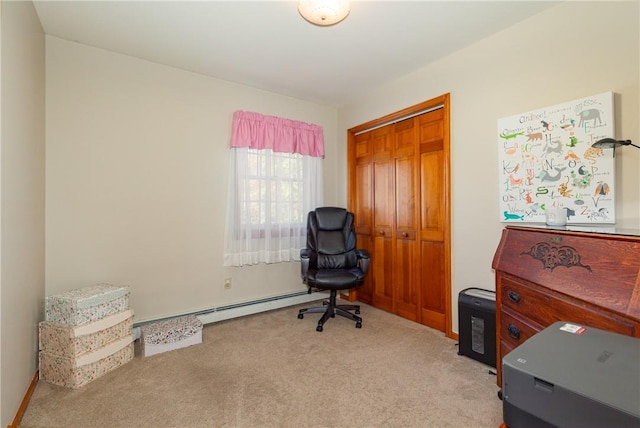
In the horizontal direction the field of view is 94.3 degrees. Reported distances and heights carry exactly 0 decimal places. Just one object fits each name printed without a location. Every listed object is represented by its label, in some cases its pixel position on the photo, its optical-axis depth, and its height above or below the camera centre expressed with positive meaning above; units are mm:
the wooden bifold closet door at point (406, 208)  2729 +81
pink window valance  3057 +916
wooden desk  1140 -307
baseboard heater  2898 -964
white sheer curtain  3047 +247
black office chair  2900 -404
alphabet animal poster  1743 +334
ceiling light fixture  1746 +1245
